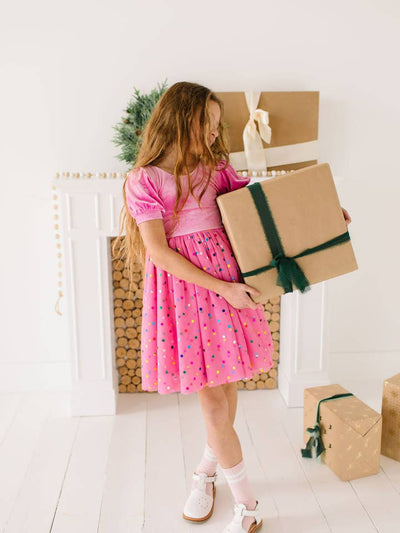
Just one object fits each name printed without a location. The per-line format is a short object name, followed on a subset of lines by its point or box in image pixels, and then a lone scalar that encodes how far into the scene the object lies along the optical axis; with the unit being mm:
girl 1361
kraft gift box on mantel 2240
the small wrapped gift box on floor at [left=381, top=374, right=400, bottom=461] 1851
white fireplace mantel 2125
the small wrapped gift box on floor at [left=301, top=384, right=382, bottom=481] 1721
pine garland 2105
